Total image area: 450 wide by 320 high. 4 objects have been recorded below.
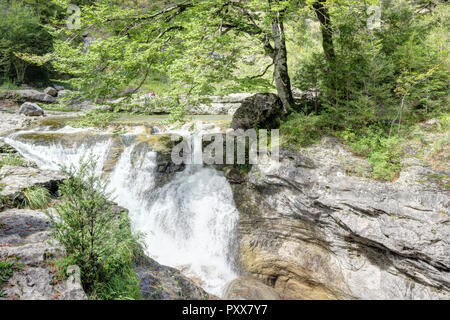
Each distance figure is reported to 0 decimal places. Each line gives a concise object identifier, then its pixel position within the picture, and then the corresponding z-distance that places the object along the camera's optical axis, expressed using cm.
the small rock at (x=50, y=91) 2035
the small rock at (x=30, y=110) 1460
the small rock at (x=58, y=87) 2282
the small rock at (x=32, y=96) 1767
